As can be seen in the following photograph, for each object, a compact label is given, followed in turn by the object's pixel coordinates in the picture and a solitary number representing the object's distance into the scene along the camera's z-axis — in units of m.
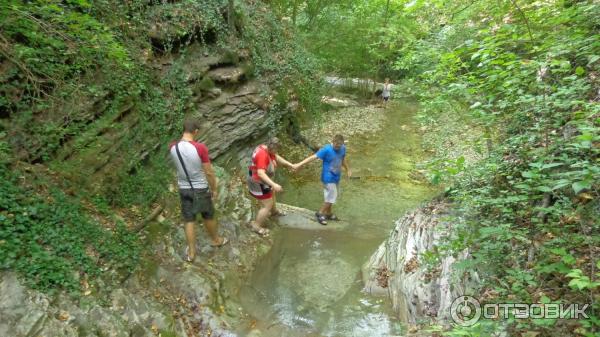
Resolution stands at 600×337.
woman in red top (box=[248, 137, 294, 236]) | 6.37
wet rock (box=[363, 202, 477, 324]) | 3.85
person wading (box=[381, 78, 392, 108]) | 22.27
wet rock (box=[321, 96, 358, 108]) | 21.25
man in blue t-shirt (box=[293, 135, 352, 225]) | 7.17
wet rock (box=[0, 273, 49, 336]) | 3.22
